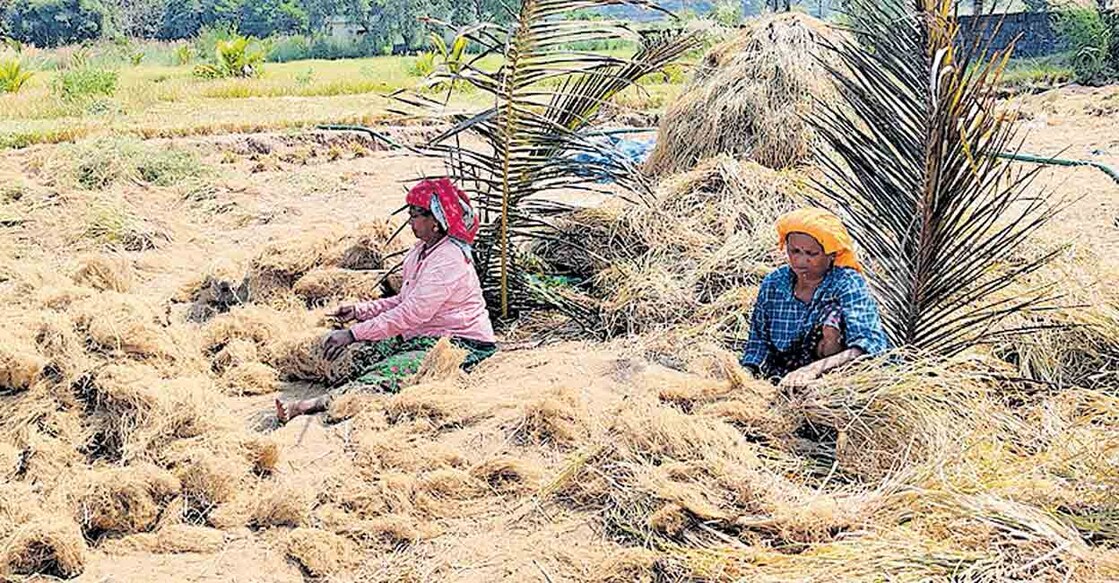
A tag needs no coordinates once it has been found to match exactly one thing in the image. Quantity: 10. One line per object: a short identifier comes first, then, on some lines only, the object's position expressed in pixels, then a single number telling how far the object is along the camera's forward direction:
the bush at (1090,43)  20.52
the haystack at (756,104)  7.02
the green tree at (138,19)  60.76
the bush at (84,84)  15.84
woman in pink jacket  4.77
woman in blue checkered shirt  3.88
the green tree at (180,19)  70.81
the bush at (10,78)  18.38
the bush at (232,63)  24.05
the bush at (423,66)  22.84
